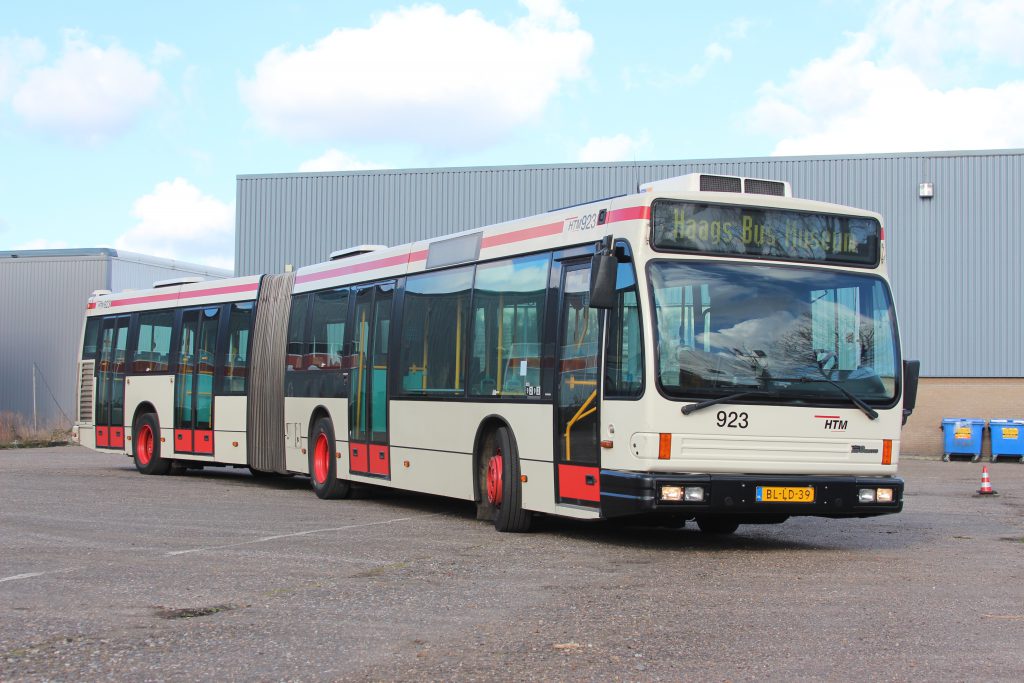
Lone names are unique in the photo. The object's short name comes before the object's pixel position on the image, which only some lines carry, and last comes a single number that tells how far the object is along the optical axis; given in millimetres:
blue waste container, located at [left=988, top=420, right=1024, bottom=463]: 32188
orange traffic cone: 19539
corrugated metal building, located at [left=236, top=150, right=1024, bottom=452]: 33969
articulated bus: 10625
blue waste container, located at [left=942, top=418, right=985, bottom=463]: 32969
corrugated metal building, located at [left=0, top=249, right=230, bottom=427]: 42656
